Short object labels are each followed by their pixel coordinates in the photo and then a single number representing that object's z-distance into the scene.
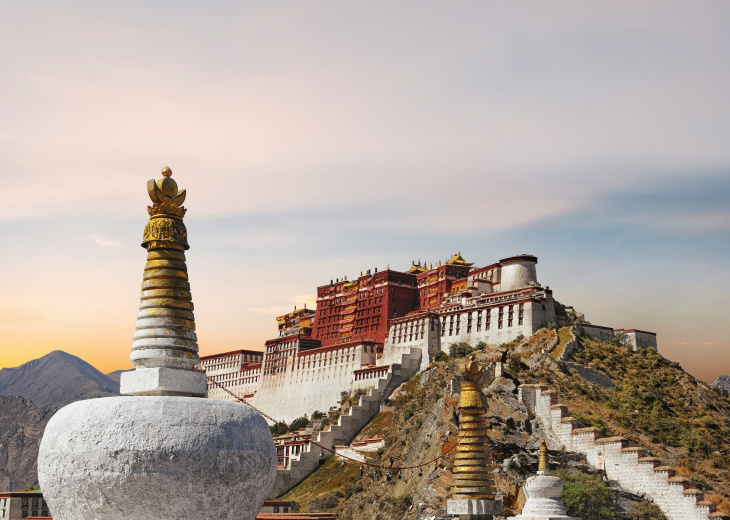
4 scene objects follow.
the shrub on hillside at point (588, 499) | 49.22
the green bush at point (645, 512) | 50.84
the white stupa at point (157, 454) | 13.21
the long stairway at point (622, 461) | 50.62
